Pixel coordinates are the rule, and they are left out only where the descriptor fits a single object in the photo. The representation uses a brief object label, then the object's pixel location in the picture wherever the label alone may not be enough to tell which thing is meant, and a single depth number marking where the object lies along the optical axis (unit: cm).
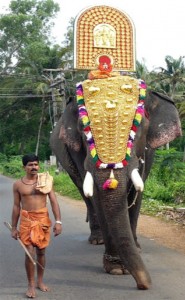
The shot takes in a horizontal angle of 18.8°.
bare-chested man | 536
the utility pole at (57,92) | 2433
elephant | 529
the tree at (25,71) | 3959
